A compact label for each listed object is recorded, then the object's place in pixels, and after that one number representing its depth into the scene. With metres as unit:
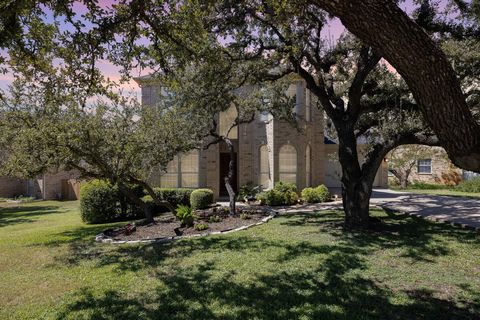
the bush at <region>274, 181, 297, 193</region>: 19.33
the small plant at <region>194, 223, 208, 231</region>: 12.09
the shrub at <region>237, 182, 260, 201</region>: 20.17
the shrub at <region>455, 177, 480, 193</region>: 25.40
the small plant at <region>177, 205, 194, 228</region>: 12.66
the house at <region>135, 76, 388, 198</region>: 20.78
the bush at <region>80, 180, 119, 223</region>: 16.02
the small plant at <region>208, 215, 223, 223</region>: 13.76
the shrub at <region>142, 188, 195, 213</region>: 19.47
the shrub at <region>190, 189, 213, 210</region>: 18.27
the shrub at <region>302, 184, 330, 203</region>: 19.73
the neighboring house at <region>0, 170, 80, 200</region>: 30.09
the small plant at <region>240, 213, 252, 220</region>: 14.08
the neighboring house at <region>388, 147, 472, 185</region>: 28.47
